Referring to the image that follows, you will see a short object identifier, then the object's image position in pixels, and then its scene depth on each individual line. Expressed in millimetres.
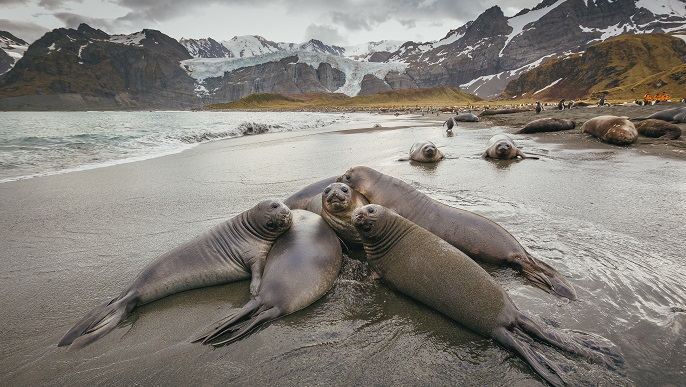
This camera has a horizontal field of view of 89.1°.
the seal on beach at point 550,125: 17844
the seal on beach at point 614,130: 11898
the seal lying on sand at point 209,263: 3333
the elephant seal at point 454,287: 2488
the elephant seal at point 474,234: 3477
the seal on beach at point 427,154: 10914
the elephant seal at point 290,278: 3027
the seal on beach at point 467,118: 31202
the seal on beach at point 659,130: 12227
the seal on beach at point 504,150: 10594
